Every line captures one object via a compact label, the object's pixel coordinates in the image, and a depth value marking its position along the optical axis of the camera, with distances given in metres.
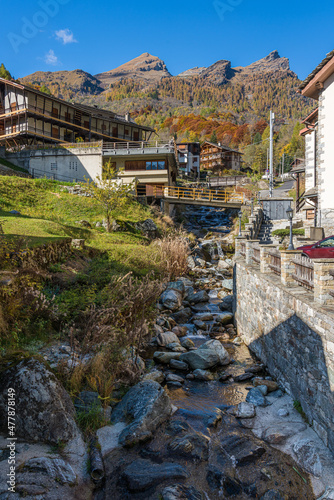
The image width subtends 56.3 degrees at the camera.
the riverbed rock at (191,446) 5.97
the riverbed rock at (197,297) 16.02
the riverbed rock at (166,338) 11.09
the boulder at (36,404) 5.42
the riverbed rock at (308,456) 5.57
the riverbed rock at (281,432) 6.39
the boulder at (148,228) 24.92
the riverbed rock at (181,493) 4.91
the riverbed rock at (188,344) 11.21
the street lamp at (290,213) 10.68
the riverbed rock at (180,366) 9.58
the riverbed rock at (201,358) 9.59
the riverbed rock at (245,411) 7.21
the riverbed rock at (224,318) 13.71
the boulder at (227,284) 17.79
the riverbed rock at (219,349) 9.98
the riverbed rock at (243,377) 8.98
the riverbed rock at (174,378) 8.82
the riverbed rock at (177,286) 15.96
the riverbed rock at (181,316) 13.82
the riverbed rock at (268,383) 8.18
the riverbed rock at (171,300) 14.60
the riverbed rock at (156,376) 8.44
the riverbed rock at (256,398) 7.62
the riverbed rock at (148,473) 5.21
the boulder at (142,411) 6.20
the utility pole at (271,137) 30.05
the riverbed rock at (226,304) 15.27
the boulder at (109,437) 5.94
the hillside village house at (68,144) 33.66
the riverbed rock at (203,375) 9.08
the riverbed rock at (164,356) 9.87
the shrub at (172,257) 17.61
